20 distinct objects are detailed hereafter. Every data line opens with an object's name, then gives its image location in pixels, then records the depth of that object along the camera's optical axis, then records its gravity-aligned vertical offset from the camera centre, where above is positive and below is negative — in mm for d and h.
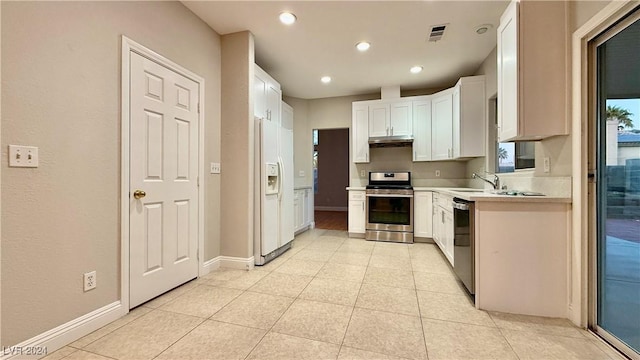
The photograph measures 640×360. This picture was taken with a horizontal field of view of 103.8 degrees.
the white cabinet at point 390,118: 4410 +1113
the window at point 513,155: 2477 +288
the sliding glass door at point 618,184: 1492 -21
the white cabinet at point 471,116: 3568 +939
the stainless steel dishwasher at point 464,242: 2086 -559
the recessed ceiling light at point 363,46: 3145 +1723
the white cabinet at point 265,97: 3172 +1154
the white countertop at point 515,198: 1877 -135
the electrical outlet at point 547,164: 2104 +142
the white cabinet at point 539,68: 1921 +879
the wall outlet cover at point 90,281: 1652 -675
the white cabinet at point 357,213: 4462 -586
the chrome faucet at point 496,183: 2988 -29
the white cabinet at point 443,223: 2925 -567
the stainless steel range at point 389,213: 4129 -554
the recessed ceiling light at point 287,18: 2574 +1705
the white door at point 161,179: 2000 +8
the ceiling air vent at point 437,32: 2779 +1709
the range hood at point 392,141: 4355 +704
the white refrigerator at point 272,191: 3000 -142
